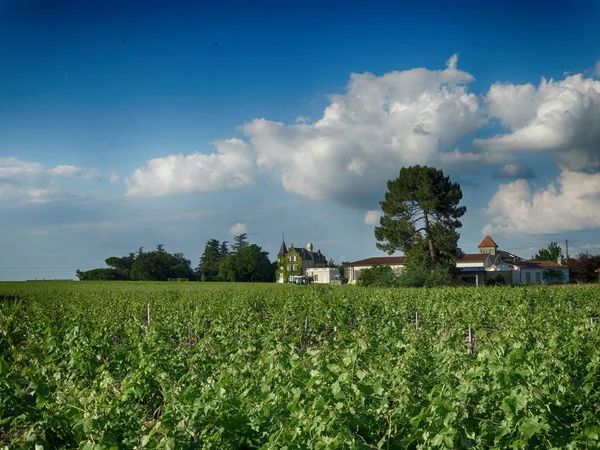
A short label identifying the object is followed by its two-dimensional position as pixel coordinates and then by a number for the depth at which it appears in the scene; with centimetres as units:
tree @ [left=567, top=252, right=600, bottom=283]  5697
